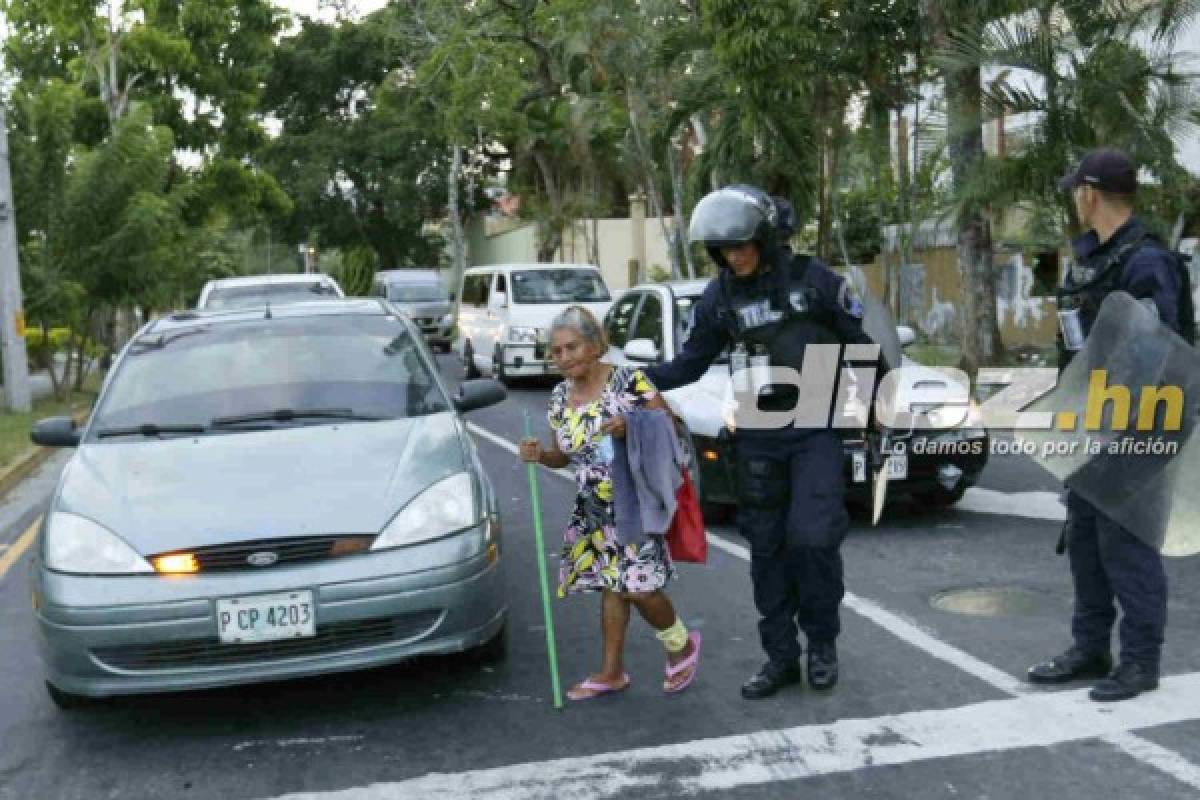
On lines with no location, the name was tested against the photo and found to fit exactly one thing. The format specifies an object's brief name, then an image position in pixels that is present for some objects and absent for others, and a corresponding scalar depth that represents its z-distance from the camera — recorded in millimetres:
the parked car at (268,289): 15859
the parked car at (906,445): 7609
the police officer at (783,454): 4684
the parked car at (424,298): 30281
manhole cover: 5977
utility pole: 16719
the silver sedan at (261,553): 4484
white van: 18703
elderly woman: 4707
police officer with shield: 4543
